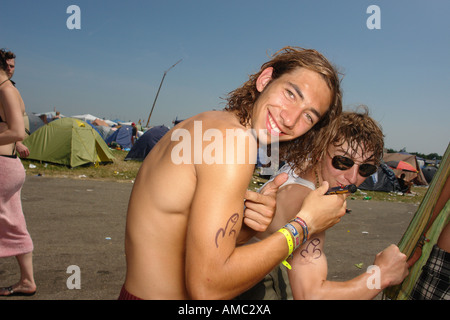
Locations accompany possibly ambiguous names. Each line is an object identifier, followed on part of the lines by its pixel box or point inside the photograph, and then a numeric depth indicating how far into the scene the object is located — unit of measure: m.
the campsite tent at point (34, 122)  20.63
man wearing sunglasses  1.99
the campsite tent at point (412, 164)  20.39
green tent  12.30
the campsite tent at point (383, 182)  16.52
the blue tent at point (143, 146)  16.61
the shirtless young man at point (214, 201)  1.27
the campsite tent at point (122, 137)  23.55
